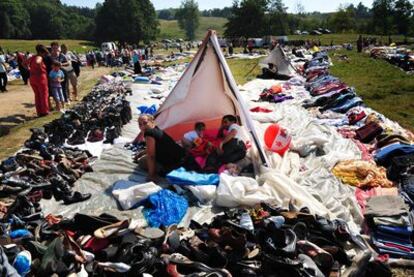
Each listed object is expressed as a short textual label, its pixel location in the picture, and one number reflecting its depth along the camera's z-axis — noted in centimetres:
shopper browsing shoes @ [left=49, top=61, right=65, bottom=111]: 1200
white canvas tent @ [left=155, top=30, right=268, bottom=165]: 812
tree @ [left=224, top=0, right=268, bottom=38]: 6662
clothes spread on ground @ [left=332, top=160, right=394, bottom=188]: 658
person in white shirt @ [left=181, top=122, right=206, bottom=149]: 761
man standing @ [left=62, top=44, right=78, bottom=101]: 1342
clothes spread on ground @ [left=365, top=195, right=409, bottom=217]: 521
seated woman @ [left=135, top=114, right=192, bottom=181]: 686
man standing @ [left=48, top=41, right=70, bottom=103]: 1222
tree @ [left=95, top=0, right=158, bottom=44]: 6588
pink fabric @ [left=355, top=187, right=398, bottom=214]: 602
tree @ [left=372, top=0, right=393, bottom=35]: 7125
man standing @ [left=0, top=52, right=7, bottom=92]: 1706
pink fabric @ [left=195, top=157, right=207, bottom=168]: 719
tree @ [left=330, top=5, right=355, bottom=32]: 8712
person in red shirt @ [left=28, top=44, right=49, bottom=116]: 1131
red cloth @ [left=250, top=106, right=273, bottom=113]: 1205
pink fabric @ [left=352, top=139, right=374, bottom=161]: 786
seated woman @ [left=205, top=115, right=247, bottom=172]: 714
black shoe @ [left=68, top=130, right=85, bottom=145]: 906
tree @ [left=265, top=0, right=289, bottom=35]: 7225
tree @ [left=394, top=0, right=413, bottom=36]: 6969
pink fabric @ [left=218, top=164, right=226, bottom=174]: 691
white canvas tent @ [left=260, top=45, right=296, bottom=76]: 2042
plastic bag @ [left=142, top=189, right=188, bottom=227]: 551
